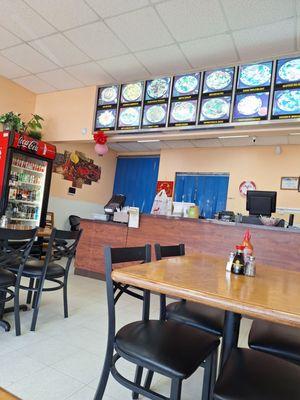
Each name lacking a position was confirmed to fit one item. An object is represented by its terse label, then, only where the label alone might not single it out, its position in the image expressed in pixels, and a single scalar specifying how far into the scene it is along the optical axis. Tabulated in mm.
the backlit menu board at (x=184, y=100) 4062
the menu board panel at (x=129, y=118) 4473
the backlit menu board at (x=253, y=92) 3619
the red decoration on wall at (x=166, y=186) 6742
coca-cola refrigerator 4406
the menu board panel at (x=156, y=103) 4277
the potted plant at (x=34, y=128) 5109
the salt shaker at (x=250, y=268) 1447
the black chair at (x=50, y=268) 2464
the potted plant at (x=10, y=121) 4676
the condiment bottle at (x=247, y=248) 1508
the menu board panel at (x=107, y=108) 4723
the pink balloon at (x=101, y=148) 4781
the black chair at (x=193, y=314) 1539
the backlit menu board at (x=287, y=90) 3441
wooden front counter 3324
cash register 4584
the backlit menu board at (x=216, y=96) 3834
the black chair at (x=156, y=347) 1087
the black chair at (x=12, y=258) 2082
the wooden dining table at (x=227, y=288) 894
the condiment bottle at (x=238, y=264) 1467
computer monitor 3828
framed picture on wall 5527
